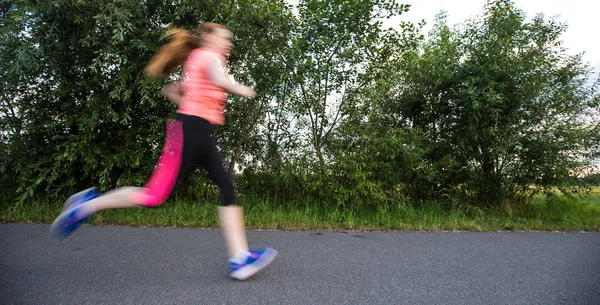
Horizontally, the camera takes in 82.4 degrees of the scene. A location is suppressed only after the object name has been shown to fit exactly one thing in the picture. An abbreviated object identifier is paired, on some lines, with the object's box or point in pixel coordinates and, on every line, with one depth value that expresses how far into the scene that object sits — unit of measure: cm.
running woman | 246
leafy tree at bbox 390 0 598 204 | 540
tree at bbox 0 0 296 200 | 475
